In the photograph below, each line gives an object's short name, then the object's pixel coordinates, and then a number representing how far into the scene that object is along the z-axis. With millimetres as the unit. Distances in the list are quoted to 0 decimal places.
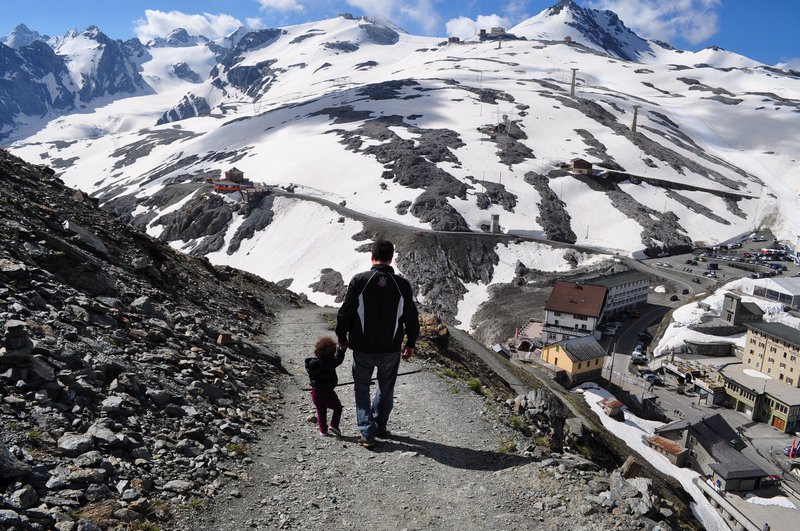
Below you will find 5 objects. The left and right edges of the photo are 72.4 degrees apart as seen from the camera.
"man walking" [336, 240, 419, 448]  9312
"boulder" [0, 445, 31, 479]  6016
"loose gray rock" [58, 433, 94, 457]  6941
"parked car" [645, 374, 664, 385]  54594
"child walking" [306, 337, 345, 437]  10062
